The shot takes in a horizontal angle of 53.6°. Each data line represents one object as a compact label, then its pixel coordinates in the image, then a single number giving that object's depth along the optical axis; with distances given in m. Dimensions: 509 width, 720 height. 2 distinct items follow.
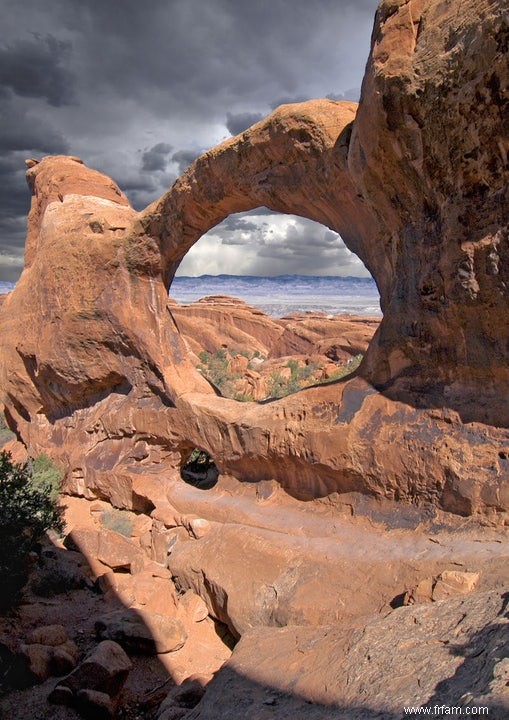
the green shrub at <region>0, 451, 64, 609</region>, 5.56
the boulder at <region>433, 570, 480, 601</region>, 3.80
